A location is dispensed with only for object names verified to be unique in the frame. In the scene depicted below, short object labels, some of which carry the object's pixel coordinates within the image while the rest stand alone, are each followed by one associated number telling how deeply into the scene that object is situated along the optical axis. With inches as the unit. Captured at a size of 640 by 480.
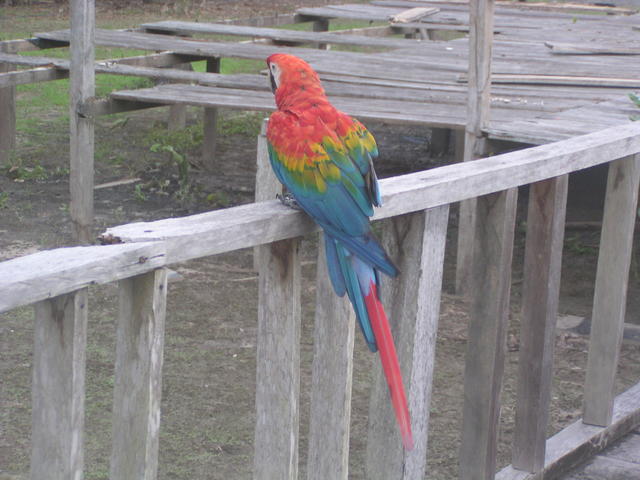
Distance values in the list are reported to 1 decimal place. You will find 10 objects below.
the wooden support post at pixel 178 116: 719.1
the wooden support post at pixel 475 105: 381.7
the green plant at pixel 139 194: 567.8
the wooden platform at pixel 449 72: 454.9
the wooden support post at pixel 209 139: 649.0
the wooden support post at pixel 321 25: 815.6
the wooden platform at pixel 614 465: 247.1
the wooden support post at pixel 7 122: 608.1
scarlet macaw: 150.9
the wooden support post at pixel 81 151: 454.6
